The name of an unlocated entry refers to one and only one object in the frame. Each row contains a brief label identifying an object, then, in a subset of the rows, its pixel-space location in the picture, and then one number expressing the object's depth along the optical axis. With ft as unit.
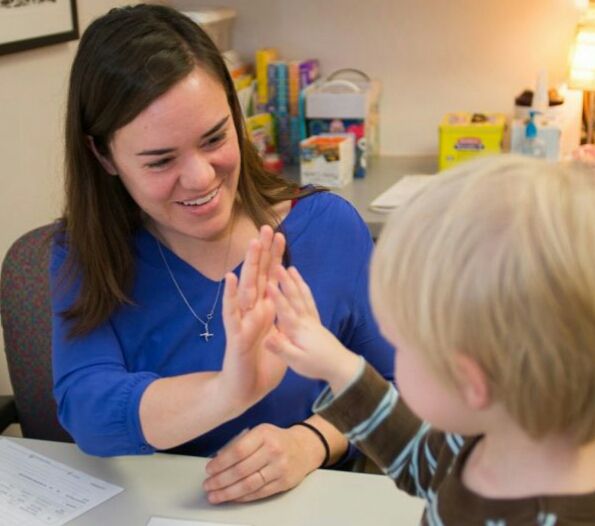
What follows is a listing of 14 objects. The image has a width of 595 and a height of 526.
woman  3.70
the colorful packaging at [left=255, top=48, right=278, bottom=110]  8.75
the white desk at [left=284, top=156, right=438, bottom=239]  7.03
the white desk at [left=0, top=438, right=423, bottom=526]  3.54
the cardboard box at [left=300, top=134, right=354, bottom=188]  7.81
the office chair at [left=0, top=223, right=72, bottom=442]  5.31
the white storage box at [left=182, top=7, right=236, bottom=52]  8.17
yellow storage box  7.85
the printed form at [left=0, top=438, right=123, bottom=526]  3.66
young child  2.10
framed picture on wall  6.31
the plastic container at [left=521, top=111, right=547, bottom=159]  7.51
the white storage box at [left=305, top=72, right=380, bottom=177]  8.22
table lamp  7.57
